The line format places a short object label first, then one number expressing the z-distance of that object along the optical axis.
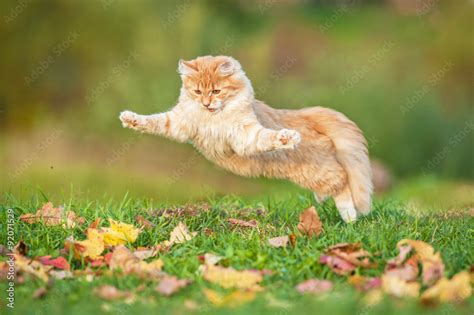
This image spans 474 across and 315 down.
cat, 10.81
